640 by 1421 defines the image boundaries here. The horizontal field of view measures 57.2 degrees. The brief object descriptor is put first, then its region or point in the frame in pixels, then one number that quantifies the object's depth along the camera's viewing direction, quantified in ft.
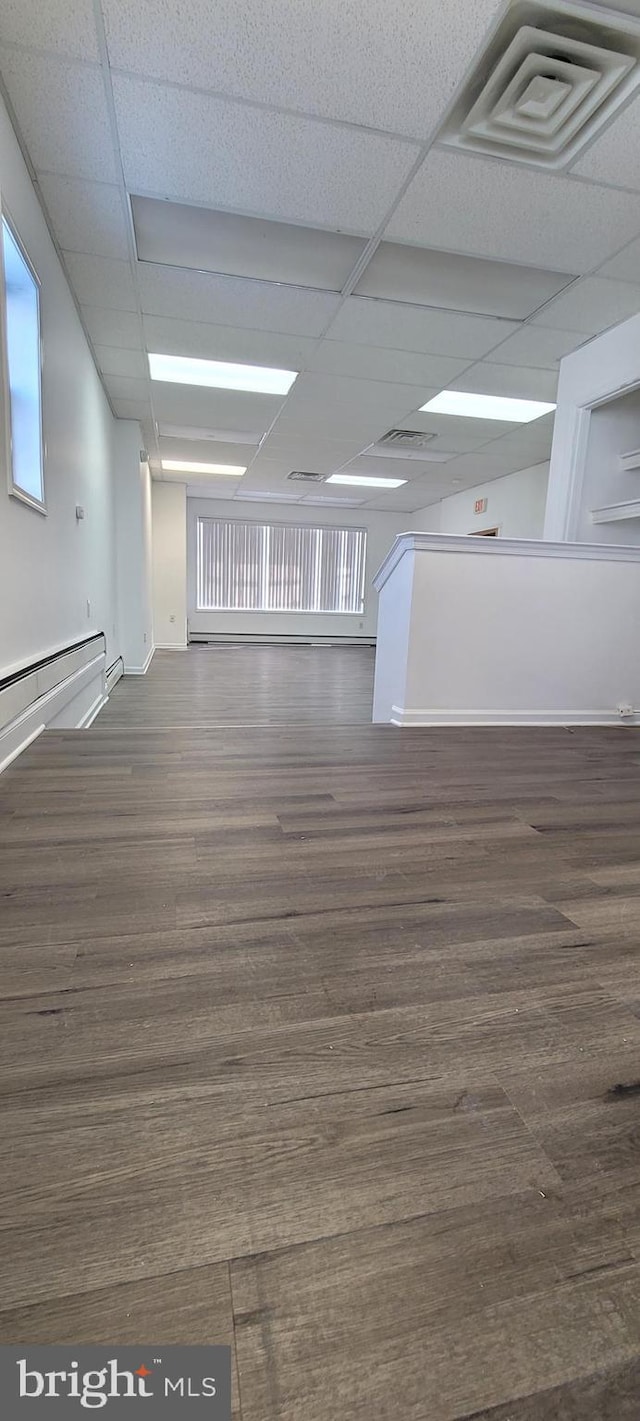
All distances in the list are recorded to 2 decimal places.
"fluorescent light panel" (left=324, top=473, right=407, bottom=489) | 27.63
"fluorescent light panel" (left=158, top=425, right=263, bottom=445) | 20.72
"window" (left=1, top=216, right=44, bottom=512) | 7.60
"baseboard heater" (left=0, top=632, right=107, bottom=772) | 7.69
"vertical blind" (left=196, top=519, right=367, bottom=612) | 35.89
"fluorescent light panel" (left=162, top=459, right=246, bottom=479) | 26.05
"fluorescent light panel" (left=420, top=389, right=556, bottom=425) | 16.80
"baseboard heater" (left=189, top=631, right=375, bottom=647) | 36.40
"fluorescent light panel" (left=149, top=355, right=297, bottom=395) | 14.97
